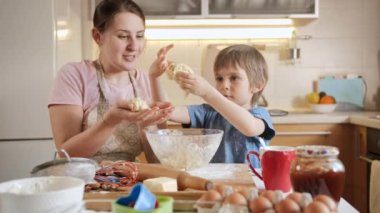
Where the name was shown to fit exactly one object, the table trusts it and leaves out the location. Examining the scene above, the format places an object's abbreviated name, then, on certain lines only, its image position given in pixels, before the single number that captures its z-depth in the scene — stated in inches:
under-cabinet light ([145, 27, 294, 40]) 119.7
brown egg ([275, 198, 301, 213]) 25.5
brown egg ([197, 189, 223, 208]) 27.5
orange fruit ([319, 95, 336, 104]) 114.7
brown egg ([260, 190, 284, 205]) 26.6
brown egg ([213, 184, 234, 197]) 27.8
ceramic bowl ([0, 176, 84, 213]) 25.0
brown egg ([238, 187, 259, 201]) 27.2
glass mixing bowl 46.1
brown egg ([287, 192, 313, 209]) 25.8
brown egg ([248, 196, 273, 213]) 26.2
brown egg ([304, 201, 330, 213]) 24.7
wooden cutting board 31.7
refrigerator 92.1
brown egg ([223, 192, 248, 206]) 26.7
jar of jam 31.3
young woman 54.9
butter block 35.0
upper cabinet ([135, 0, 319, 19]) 108.7
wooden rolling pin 35.4
